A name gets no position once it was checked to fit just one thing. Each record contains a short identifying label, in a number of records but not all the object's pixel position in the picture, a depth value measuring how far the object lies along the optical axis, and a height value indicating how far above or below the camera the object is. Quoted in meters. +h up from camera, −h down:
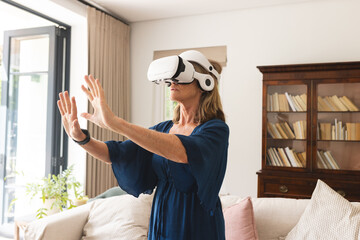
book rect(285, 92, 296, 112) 3.37 +0.29
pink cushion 2.09 -0.55
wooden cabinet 3.17 +0.02
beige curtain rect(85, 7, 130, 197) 3.63 +0.63
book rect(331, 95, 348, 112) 3.22 +0.26
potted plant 3.00 -0.59
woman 0.92 -0.08
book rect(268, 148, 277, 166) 3.41 -0.26
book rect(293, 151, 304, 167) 3.29 -0.27
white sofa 2.16 -0.57
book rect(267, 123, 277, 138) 3.43 +0.00
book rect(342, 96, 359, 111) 3.19 +0.26
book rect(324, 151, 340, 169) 3.21 -0.25
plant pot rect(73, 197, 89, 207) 3.08 -0.64
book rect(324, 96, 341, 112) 3.23 +0.26
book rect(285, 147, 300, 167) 3.32 -0.23
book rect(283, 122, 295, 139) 3.36 +0.00
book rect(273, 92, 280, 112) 3.42 +0.28
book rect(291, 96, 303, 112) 3.33 +0.25
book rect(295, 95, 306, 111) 3.31 +0.27
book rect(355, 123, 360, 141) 3.18 +0.01
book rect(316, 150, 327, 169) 3.23 -0.28
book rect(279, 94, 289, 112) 3.39 +0.26
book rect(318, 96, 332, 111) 3.25 +0.25
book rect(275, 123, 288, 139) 3.40 +0.01
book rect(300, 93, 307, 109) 3.30 +0.32
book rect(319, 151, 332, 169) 3.22 -0.26
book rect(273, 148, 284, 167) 3.38 -0.26
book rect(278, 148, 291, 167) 3.35 -0.25
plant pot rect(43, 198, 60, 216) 2.99 -0.67
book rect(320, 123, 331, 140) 3.26 +0.01
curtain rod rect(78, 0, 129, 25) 3.53 +1.26
